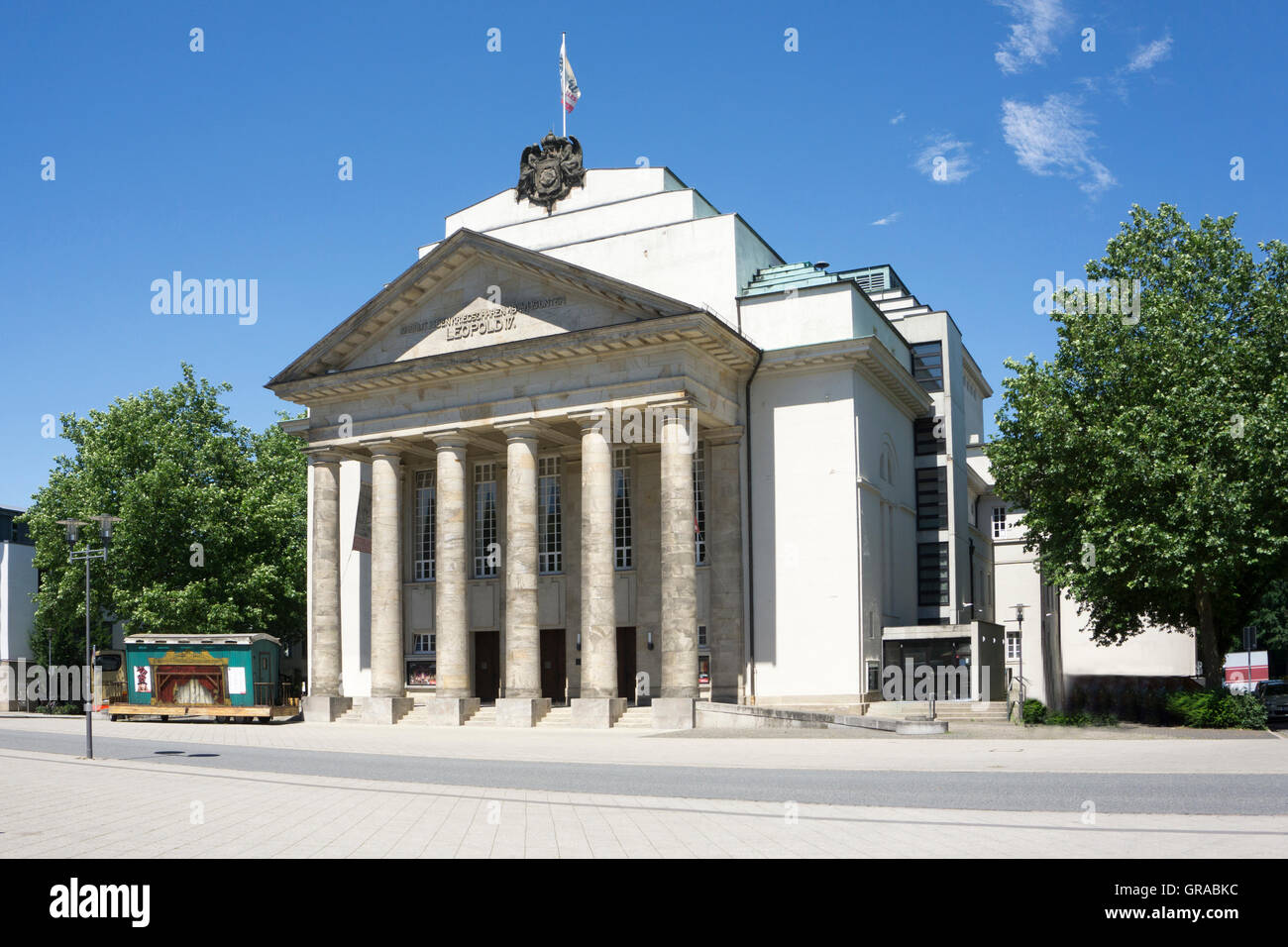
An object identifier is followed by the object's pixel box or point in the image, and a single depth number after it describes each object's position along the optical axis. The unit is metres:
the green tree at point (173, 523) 57.94
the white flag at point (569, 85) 45.59
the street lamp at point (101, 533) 26.58
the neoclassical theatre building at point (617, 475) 39.50
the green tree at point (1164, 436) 34.69
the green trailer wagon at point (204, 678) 43.28
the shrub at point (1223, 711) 32.06
